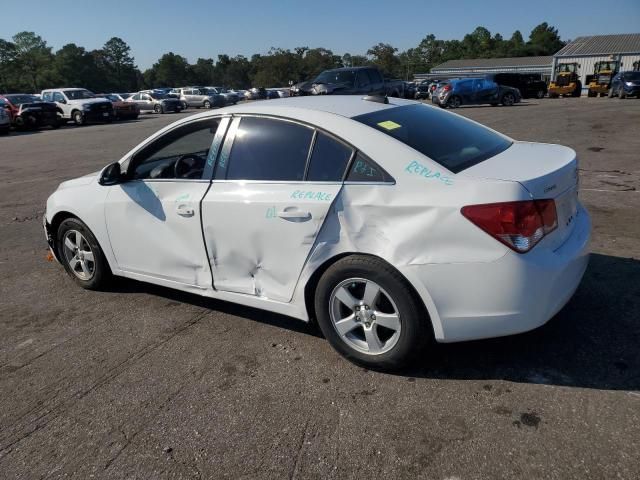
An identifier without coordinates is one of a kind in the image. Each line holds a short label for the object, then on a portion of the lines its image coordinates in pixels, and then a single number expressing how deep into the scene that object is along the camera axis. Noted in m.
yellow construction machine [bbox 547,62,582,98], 38.00
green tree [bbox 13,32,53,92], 97.00
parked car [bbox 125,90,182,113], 39.41
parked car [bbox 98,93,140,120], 31.26
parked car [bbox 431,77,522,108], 28.11
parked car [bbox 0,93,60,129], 25.86
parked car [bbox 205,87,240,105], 43.78
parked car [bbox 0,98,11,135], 23.89
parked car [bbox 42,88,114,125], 28.25
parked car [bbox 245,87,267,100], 50.25
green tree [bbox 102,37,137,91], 117.75
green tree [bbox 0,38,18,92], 93.19
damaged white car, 2.68
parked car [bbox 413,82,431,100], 42.97
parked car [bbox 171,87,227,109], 42.10
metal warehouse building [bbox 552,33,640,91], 58.12
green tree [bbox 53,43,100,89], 98.94
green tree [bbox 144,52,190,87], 120.62
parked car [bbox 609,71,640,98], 29.50
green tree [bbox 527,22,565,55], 118.44
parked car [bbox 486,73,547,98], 34.78
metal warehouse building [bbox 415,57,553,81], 84.94
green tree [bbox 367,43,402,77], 126.00
